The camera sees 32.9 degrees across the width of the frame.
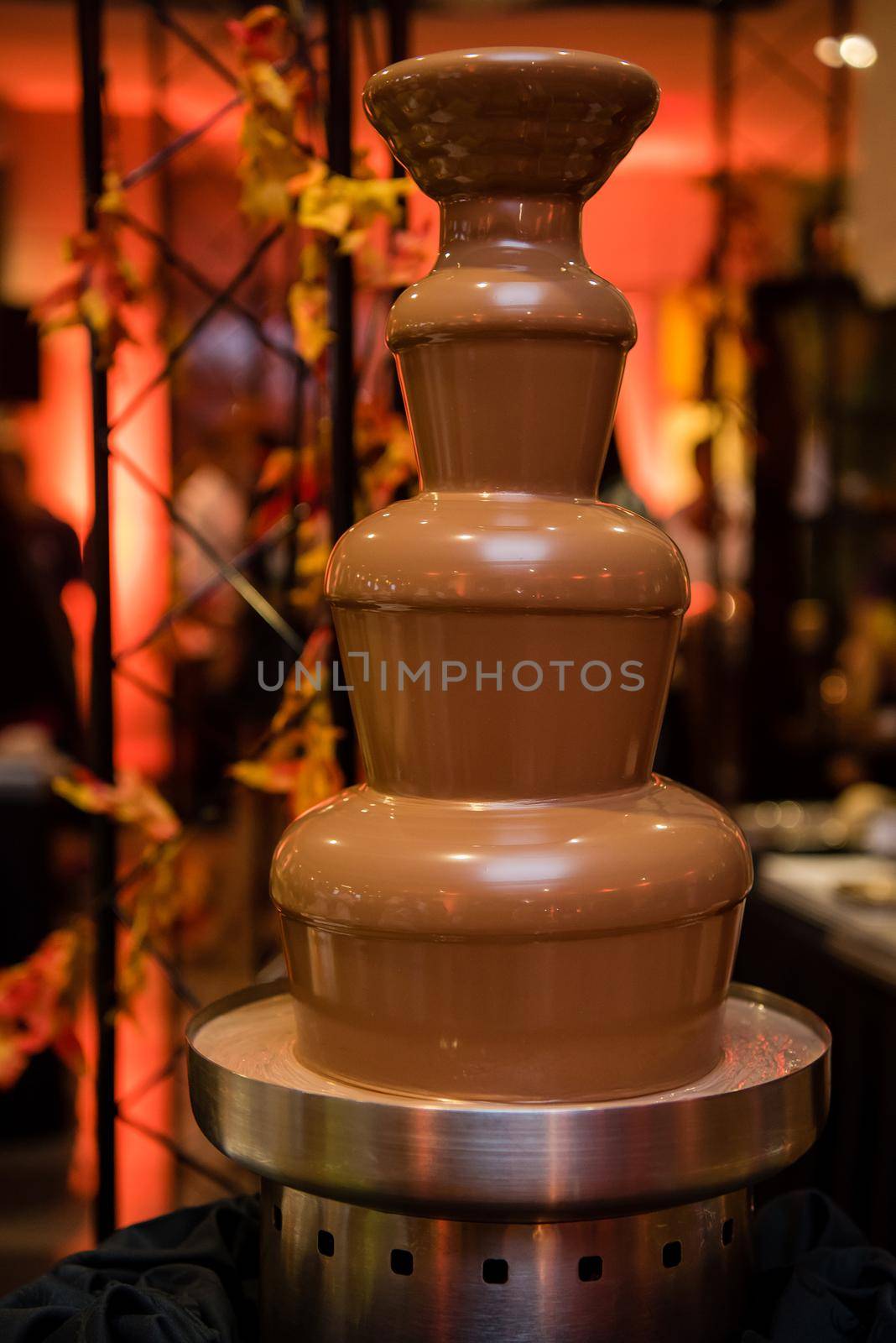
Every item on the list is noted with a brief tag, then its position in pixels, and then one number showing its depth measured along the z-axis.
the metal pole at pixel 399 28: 1.50
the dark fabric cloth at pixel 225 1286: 0.89
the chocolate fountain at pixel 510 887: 0.81
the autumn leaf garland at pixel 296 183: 1.37
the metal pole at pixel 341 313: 1.38
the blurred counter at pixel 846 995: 2.07
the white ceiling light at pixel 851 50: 3.70
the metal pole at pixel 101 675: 1.39
